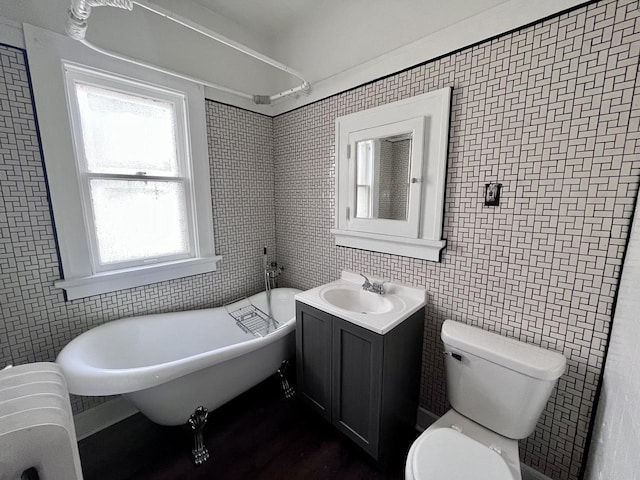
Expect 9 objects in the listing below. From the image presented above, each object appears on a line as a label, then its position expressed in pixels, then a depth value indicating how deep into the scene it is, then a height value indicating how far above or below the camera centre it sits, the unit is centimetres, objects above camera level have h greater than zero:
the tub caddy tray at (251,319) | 211 -103
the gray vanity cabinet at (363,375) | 134 -101
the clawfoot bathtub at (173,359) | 121 -98
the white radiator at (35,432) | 60 -58
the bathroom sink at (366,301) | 136 -64
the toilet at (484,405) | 101 -97
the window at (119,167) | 144 +21
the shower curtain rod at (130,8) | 117 +88
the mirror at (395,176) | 145 +14
